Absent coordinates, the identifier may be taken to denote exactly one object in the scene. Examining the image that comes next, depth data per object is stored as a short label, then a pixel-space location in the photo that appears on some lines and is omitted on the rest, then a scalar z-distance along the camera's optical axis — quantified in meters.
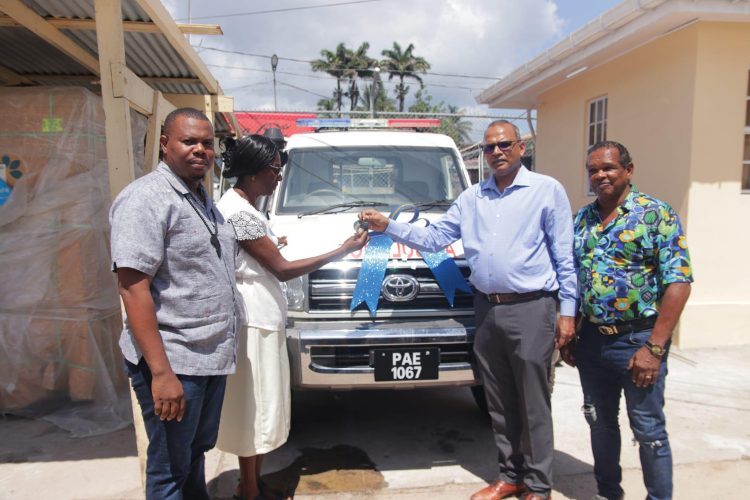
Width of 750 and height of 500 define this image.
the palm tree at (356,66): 40.12
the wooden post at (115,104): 2.84
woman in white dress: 2.54
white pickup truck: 3.04
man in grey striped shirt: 1.87
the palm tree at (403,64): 43.62
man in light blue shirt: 2.73
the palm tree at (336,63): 40.34
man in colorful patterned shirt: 2.38
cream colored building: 5.52
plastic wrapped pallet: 3.90
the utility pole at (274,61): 18.88
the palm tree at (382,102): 35.96
